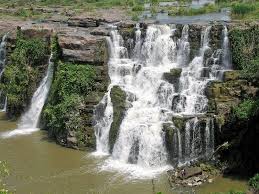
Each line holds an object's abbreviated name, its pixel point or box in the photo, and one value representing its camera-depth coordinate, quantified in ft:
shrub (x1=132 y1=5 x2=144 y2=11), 160.08
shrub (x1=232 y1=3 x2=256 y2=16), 122.57
